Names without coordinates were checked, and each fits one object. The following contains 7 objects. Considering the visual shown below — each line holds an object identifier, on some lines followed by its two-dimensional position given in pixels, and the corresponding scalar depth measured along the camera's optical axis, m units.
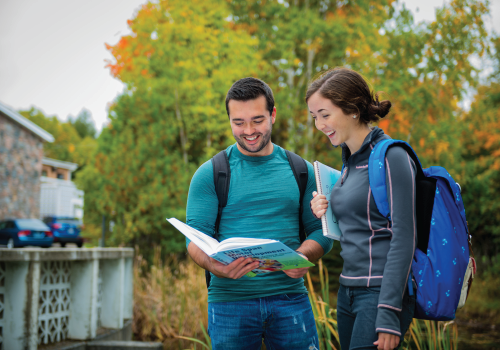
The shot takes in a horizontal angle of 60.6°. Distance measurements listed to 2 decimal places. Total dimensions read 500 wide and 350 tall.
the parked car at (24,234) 16.98
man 2.05
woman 1.54
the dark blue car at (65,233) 20.66
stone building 22.03
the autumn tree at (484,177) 12.03
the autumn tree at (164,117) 9.22
